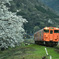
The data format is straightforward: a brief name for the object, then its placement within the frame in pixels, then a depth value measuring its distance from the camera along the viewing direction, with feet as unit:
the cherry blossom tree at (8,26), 85.19
